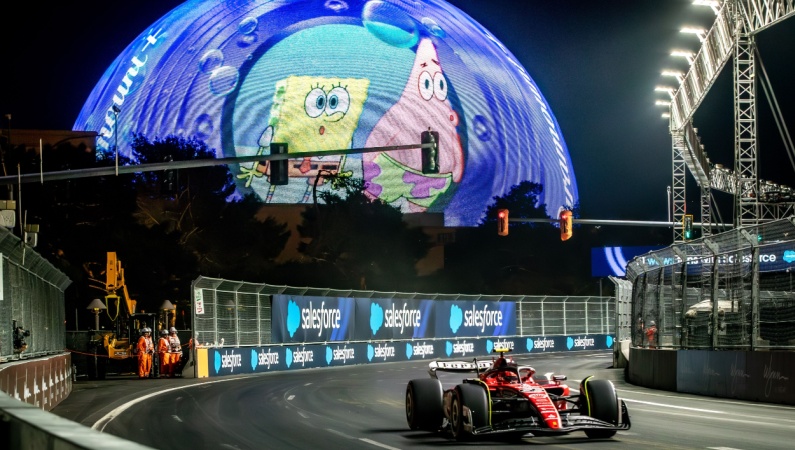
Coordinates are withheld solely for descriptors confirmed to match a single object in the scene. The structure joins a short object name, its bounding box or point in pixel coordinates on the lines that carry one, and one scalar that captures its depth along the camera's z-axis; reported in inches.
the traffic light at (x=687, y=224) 1839.3
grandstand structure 1278.3
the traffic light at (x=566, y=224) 1897.1
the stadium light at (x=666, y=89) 1882.4
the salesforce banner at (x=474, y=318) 2049.5
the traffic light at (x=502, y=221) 1873.3
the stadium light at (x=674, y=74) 1786.4
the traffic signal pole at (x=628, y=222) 1822.1
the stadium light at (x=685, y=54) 1656.0
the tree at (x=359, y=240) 3289.9
